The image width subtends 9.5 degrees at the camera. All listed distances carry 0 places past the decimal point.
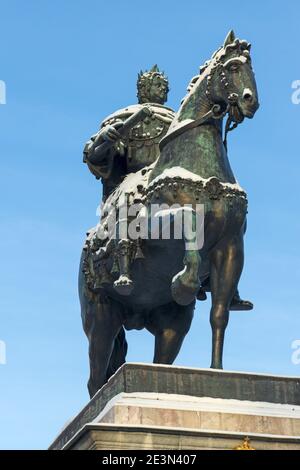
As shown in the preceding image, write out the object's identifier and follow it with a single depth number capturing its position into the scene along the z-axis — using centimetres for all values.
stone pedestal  2272
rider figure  2658
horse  2459
